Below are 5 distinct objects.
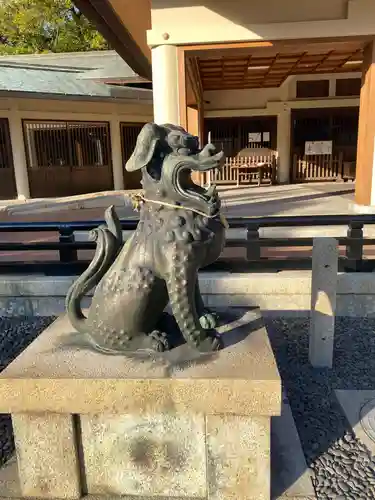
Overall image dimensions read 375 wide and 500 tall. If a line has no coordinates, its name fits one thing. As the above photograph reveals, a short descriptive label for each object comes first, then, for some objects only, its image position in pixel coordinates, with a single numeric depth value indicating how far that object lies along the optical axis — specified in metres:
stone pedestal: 1.85
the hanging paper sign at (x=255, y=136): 15.08
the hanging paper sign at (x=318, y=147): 14.65
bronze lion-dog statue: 1.92
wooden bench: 14.52
